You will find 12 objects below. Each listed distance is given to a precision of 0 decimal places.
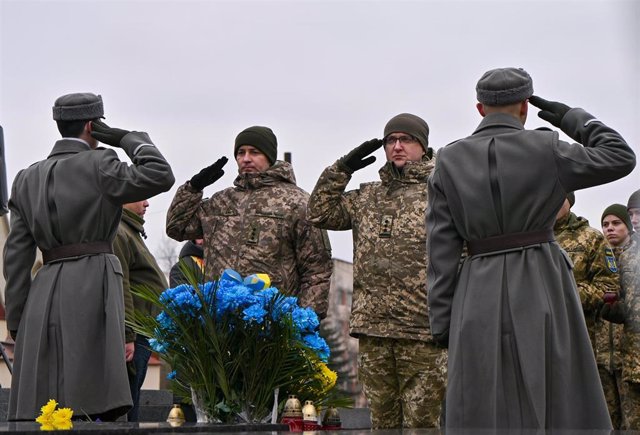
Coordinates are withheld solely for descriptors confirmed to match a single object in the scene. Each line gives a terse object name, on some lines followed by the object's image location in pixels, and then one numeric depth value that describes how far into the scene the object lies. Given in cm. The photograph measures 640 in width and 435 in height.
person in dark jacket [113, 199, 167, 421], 1023
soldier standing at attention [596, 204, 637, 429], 1104
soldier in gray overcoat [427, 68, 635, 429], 665
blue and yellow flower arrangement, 729
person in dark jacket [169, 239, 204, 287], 1205
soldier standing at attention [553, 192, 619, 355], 1044
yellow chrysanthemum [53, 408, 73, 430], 618
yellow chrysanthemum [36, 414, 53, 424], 625
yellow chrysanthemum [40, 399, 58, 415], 628
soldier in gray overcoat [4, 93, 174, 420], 786
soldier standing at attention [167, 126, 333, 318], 983
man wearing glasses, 914
